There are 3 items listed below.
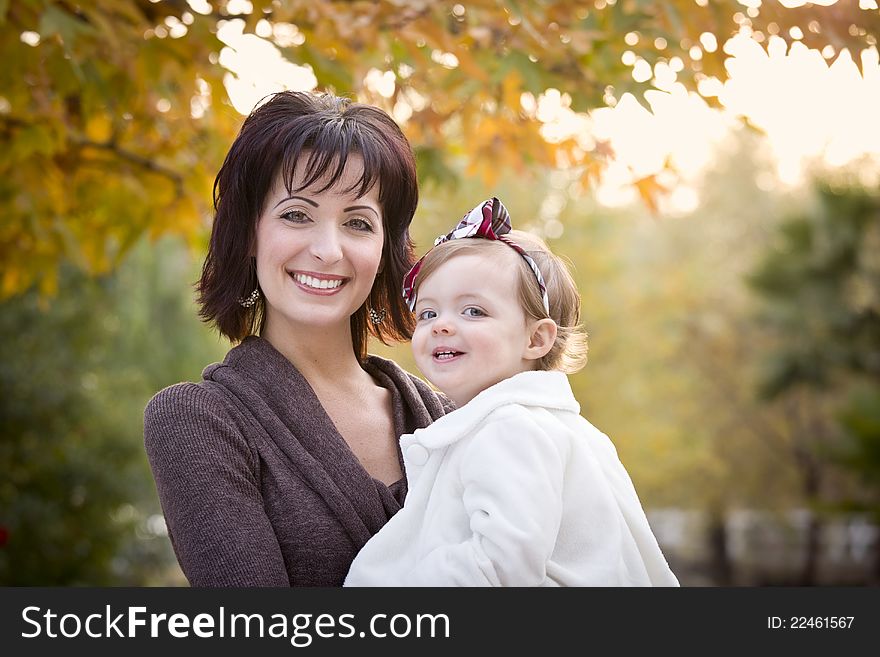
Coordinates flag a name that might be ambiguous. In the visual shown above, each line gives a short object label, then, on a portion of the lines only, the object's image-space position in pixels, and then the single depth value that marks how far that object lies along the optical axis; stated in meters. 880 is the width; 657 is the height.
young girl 2.01
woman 2.25
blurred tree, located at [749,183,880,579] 17.38
